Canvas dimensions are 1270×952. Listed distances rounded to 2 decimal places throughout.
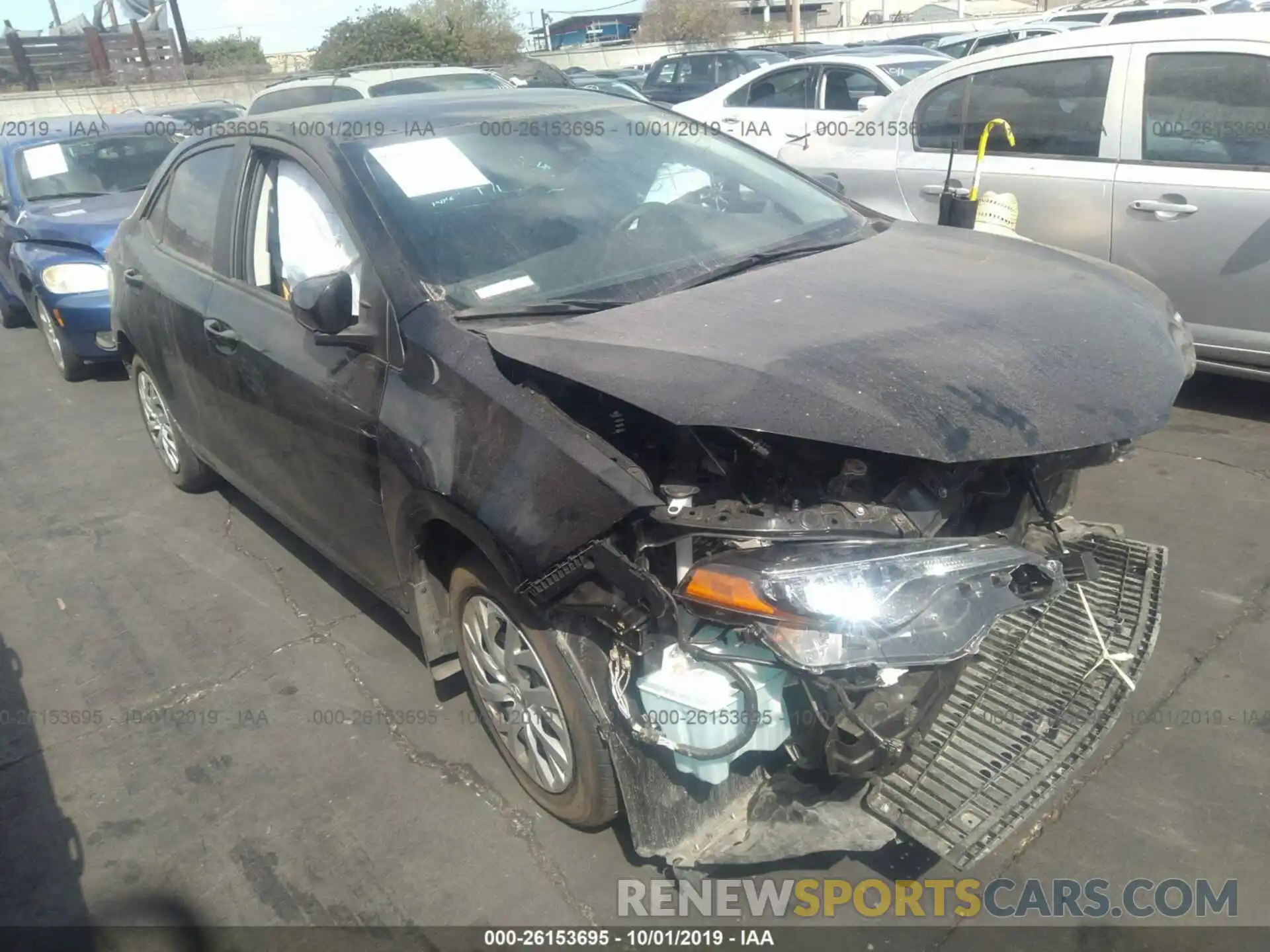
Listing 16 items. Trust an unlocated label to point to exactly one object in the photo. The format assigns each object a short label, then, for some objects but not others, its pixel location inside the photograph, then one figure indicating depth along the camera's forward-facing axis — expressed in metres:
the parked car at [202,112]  11.61
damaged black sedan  2.07
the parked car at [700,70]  14.38
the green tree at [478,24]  29.11
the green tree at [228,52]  36.97
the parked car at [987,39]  14.01
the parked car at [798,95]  9.35
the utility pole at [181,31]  30.69
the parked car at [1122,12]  12.78
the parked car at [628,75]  20.09
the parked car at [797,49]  15.22
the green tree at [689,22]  41.69
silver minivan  4.31
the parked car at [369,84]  10.24
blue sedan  6.32
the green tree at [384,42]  24.33
